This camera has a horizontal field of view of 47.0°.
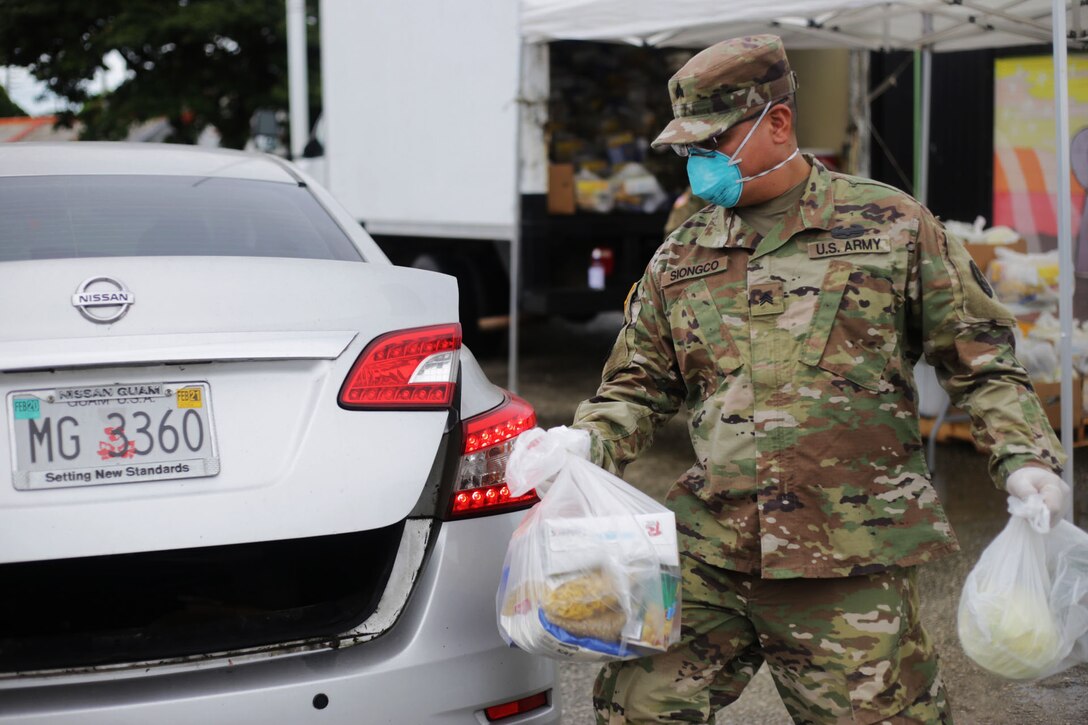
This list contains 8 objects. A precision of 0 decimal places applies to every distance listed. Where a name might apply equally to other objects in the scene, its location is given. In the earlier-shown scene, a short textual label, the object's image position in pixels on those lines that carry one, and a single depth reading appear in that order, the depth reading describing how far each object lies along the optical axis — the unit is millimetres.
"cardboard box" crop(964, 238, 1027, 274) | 6363
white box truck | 7844
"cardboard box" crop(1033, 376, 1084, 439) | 5695
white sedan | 2164
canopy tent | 4246
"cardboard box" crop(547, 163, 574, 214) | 8297
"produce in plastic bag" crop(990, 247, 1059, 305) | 6086
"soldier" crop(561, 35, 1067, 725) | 2258
